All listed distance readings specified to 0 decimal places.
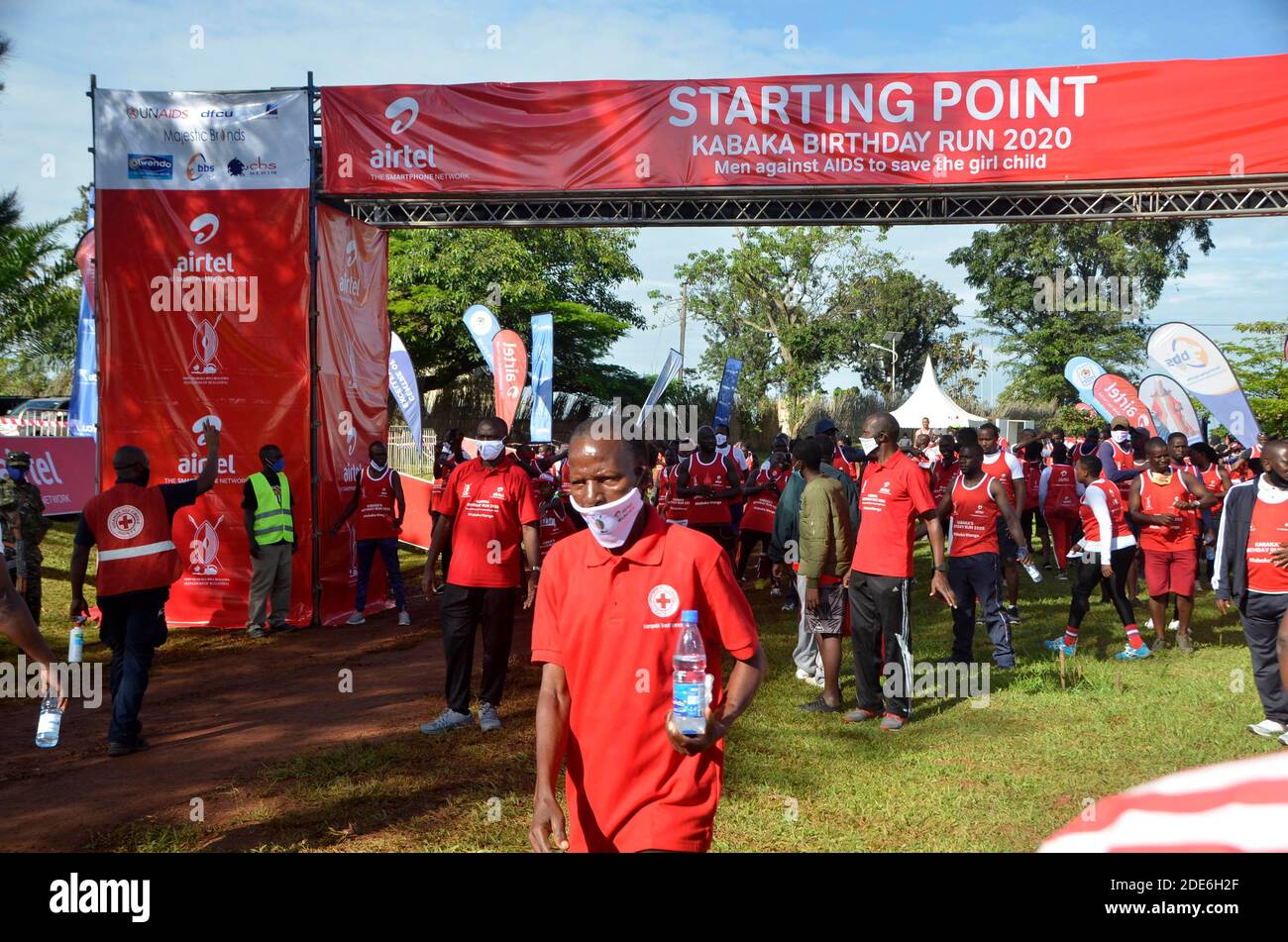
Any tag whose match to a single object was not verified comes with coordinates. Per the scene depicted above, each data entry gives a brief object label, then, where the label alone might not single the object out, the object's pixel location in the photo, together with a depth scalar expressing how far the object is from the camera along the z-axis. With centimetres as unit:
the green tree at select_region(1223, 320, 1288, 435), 2755
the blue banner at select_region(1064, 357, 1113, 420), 1844
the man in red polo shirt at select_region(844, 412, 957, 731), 757
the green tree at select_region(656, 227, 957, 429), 5050
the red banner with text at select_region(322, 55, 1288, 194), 1136
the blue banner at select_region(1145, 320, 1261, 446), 1573
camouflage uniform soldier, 1028
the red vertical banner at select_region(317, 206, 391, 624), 1236
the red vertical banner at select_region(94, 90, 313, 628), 1191
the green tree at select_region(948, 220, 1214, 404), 4231
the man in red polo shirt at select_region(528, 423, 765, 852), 302
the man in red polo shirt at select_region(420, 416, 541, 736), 738
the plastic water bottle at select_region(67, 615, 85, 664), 849
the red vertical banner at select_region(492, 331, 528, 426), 1864
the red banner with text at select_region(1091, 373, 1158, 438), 1745
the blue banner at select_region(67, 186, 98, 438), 1324
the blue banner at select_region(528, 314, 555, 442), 1853
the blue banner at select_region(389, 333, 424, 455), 1780
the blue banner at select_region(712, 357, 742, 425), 2220
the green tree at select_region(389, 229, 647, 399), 3456
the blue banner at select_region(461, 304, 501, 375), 1911
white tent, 3524
